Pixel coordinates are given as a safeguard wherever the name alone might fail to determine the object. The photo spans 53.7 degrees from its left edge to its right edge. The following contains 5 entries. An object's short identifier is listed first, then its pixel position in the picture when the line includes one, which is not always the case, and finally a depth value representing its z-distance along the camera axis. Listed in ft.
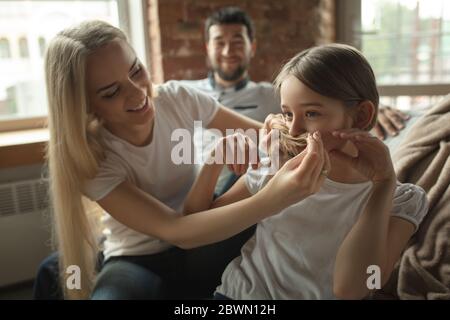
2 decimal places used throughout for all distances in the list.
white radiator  4.68
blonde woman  2.46
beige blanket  2.35
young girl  1.91
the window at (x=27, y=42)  5.13
